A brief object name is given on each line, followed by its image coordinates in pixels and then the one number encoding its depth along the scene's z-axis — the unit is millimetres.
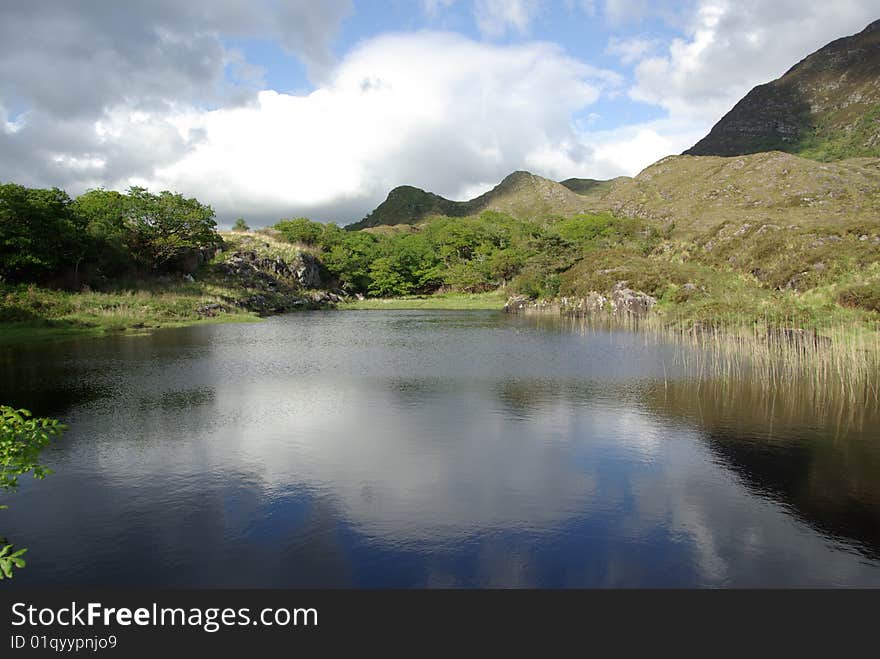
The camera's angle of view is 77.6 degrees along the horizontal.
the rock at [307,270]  88688
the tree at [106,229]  58431
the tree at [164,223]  66750
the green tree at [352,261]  100625
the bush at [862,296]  34375
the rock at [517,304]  69500
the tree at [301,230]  104562
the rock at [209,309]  57300
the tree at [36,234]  45219
